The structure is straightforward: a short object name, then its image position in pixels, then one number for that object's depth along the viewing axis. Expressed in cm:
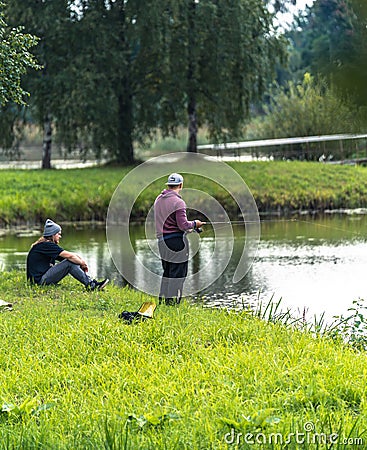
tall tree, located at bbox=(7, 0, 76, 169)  5475
